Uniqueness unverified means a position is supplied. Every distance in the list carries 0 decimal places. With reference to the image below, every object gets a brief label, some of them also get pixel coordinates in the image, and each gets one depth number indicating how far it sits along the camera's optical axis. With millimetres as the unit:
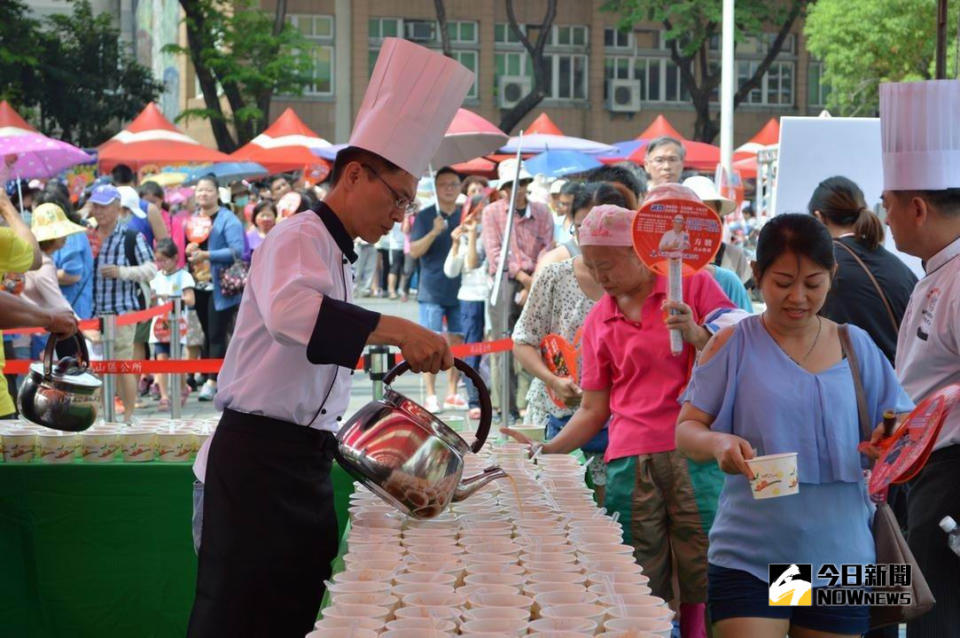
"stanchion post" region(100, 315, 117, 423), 7219
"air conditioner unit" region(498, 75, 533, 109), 41438
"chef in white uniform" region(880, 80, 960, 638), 3561
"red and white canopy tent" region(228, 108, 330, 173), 21703
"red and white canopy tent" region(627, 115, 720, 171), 23328
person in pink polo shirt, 4414
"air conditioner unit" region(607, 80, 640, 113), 43219
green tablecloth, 5246
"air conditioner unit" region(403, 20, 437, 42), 42406
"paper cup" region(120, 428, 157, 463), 5293
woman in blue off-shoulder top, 3396
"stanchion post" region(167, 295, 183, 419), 9148
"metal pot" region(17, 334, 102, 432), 4816
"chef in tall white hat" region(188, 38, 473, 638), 3279
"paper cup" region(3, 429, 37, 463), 5289
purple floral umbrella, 15109
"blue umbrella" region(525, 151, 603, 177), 18844
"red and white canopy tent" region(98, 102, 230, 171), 20531
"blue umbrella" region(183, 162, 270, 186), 23156
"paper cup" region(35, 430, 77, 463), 5301
